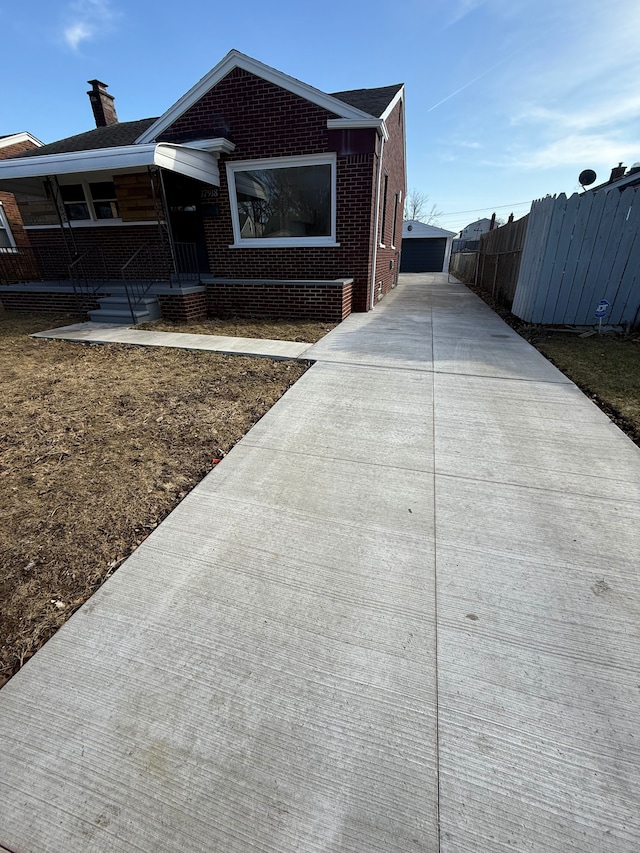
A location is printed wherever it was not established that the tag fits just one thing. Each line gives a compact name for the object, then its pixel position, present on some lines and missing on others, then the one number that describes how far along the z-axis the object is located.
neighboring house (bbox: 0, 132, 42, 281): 13.32
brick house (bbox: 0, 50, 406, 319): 7.74
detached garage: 27.62
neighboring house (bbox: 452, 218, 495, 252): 53.78
